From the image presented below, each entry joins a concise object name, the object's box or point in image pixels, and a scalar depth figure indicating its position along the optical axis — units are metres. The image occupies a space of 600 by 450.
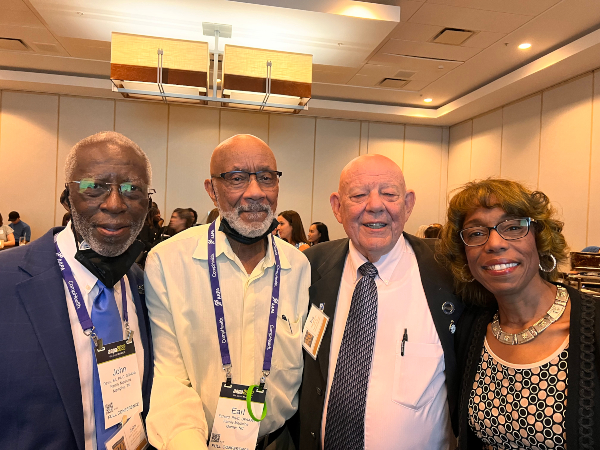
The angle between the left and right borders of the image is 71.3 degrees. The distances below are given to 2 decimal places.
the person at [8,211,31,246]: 8.09
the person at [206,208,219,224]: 5.72
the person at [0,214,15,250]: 7.22
